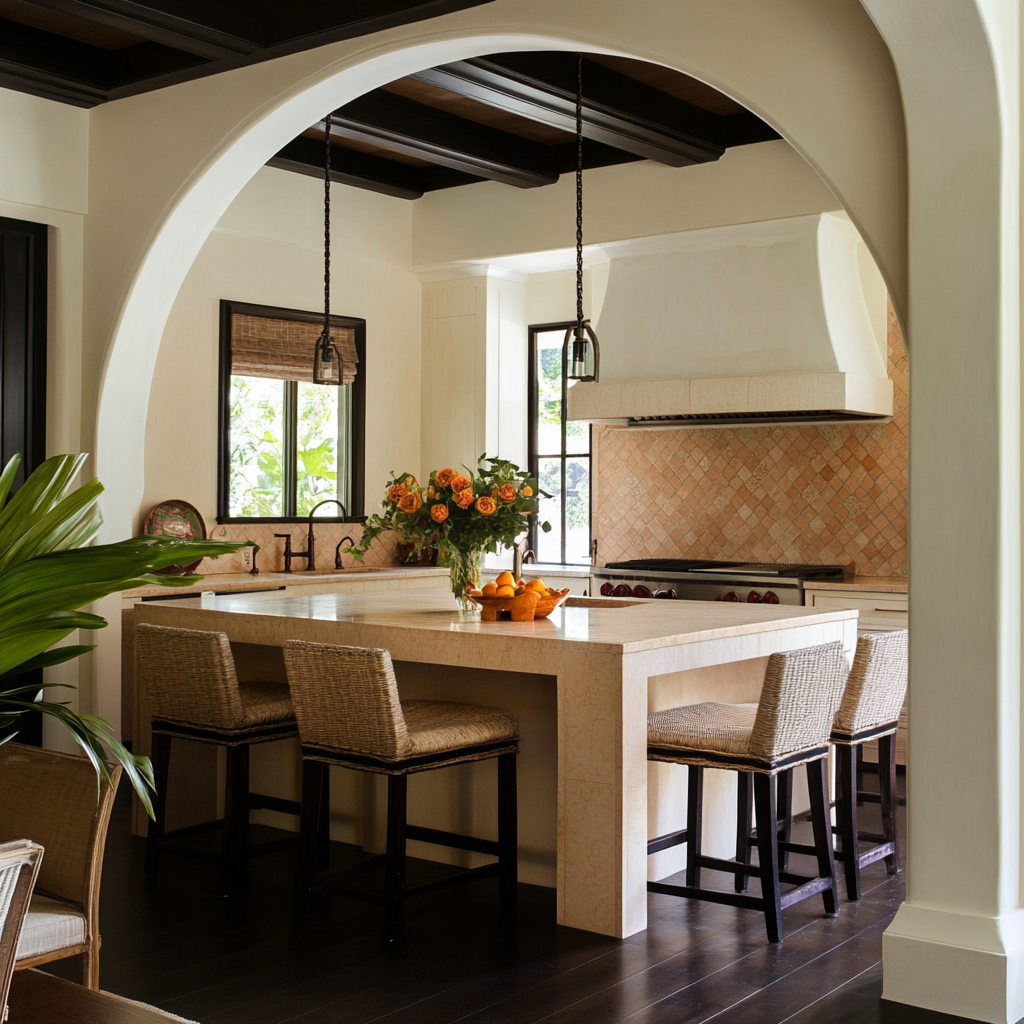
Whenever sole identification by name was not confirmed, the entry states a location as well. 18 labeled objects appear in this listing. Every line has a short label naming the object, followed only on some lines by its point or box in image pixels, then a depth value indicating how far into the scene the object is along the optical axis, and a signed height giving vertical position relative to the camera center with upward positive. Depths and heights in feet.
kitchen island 11.72 -2.00
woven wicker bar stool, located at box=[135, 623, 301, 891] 13.16 -2.40
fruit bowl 13.84 -1.24
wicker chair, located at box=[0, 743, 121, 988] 7.80 -2.31
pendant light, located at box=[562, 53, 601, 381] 15.15 +1.78
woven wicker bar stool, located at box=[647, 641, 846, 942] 11.47 -2.41
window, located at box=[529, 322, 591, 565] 26.50 +0.90
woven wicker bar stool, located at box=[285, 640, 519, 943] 11.57 -2.41
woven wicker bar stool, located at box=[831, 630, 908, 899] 13.01 -2.52
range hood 20.03 +2.91
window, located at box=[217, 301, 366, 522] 23.00 +1.53
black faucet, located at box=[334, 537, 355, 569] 24.48 -1.17
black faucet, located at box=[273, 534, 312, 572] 23.44 -1.13
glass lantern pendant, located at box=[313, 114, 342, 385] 16.48 +1.83
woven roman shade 22.97 +2.87
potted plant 5.64 -0.35
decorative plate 21.31 -0.44
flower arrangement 13.97 -0.18
